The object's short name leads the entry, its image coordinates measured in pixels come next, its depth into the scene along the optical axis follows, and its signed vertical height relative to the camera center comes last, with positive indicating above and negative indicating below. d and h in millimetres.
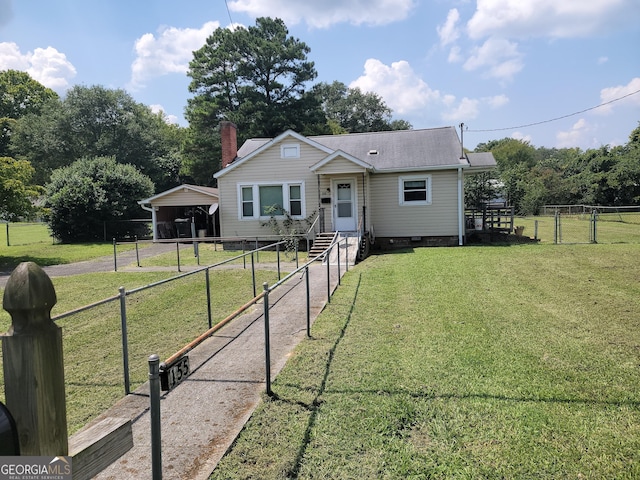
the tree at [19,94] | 59281 +19015
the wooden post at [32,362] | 1175 -370
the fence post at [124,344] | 4609 -1241
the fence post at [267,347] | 4305 -1236
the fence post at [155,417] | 2211 -977
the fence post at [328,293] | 8445 -1374
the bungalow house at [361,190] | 17969 +1387
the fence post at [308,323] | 6245 -1445
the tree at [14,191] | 17078 +1519
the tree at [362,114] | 61094 +15346
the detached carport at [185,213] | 22734 +704
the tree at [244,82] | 39781 +13577
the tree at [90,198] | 25859 +1758
